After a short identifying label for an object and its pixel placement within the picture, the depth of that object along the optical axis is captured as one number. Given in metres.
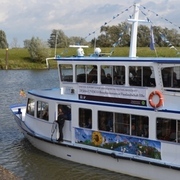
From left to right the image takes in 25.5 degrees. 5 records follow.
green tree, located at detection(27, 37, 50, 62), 82.56
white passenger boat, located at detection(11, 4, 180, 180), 12.86
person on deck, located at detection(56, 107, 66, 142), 15.34
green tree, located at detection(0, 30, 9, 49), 149.38
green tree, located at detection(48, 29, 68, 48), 98.19
